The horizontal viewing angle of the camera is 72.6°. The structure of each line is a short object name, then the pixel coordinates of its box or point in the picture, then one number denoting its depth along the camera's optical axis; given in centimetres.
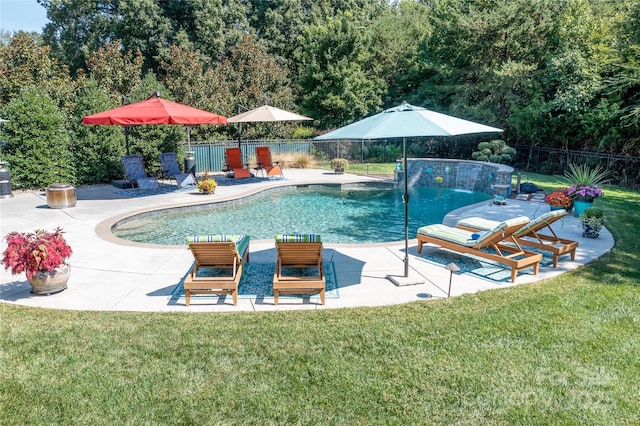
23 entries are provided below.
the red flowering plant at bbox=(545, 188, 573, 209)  977
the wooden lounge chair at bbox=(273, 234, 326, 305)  541
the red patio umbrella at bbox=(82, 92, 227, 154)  1180
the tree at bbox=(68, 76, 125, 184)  1433
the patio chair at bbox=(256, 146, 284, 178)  1716
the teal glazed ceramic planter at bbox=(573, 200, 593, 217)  957
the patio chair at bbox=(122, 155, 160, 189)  1359
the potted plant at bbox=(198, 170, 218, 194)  1324
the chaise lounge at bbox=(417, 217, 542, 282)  639
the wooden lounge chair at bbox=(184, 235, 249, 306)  543
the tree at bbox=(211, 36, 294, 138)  2147
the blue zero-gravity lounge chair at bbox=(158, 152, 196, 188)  1450
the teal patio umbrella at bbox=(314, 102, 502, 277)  547
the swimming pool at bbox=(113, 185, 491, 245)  977
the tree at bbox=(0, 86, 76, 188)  1267
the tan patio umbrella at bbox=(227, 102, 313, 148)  1545
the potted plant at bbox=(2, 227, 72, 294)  545
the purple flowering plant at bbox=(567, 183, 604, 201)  942
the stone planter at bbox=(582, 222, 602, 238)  821
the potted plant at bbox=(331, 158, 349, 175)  1811
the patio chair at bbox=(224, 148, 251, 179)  1700
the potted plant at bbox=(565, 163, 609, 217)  945
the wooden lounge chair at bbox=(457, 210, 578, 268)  675
